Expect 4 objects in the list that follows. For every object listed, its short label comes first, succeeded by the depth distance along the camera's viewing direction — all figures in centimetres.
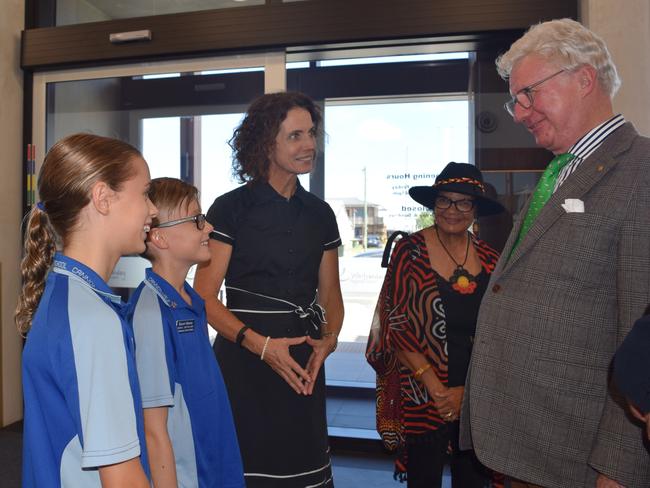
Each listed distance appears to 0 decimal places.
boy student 126
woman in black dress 181
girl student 92
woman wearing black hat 203
